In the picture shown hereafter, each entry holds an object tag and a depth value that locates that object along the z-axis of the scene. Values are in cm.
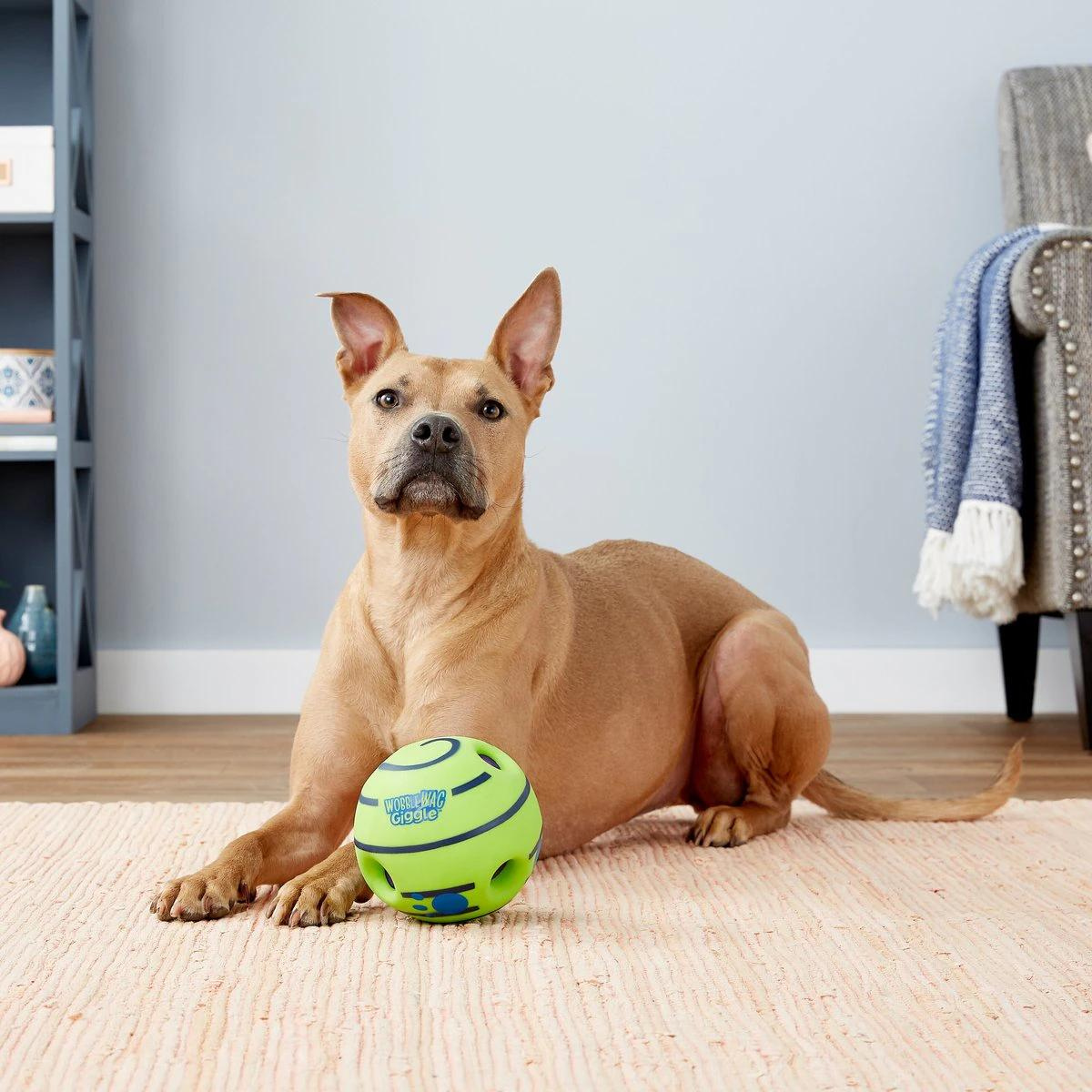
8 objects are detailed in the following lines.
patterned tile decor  364
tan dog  193
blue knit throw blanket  333
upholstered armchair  323
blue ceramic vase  373
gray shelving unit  362
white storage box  363
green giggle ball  162
